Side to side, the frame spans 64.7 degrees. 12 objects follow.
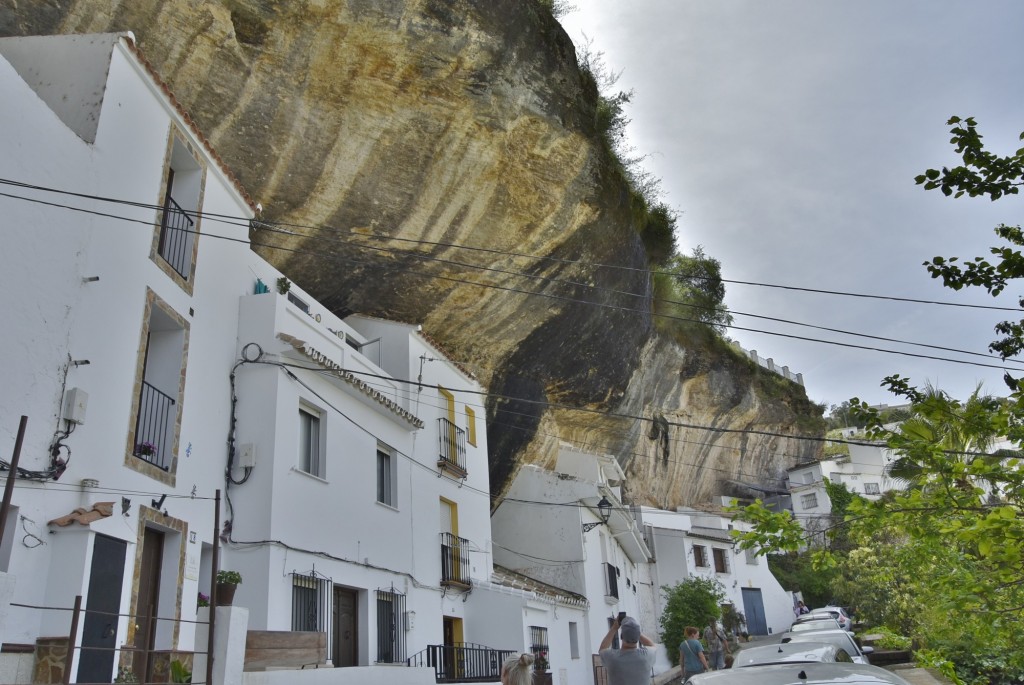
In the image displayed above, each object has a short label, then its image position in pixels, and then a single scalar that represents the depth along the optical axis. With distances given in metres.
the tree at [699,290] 31.58
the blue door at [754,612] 38.69
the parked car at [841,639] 10.81
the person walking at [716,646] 16.23
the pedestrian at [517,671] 7.91
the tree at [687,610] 28.75
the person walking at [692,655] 12.20
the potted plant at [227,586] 9.94
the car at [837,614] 28.01
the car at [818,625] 15.47
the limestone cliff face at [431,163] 13.35
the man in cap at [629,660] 6.62
